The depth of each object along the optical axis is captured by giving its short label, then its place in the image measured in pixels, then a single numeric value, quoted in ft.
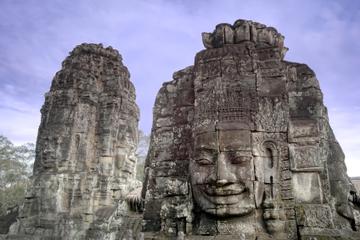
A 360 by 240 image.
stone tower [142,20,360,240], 13.96
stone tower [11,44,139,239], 37.47
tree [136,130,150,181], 87.63
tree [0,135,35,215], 78.07
